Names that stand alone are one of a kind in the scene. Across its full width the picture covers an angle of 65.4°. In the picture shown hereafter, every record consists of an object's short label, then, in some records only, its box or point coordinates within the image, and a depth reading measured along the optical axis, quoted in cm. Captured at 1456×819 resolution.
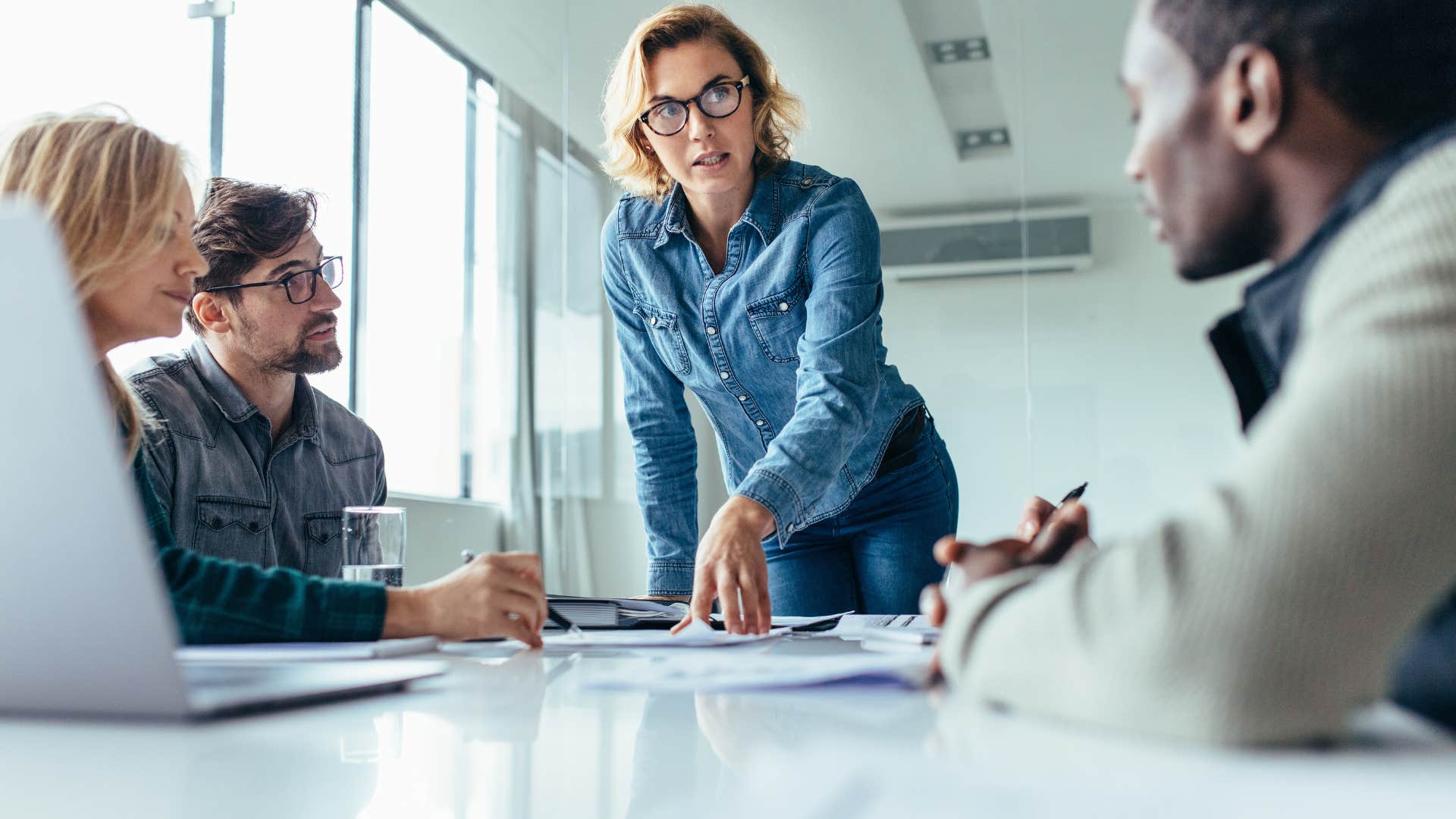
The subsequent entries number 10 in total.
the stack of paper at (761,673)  65
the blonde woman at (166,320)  99
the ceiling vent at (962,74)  398
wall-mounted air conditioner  402
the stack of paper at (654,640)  103
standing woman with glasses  169
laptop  40
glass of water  130
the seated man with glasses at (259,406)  172
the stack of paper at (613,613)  128
